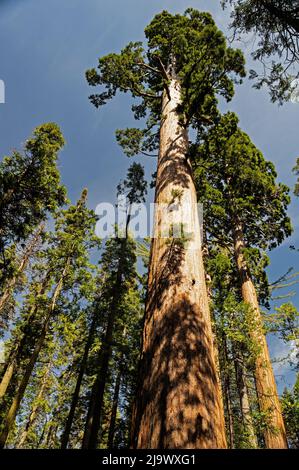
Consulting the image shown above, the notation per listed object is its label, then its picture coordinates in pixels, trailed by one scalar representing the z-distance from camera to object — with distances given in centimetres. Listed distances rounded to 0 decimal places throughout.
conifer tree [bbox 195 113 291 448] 991
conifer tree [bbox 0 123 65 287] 1099
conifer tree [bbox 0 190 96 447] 1409
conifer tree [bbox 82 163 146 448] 1134
